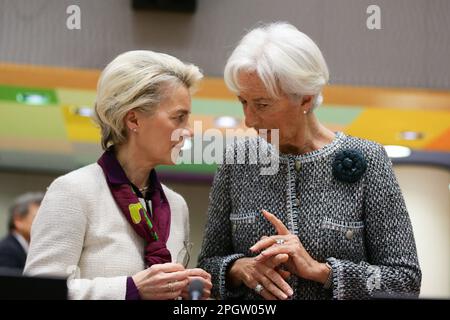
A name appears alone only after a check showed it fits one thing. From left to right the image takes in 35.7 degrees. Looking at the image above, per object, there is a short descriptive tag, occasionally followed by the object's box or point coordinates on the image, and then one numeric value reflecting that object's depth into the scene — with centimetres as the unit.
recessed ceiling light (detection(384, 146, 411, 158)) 503
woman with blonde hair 142
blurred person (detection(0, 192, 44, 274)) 359
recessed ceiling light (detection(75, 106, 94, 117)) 446
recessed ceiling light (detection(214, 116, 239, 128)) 462
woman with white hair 148
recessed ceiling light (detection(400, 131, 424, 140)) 428
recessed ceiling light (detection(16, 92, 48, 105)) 411
